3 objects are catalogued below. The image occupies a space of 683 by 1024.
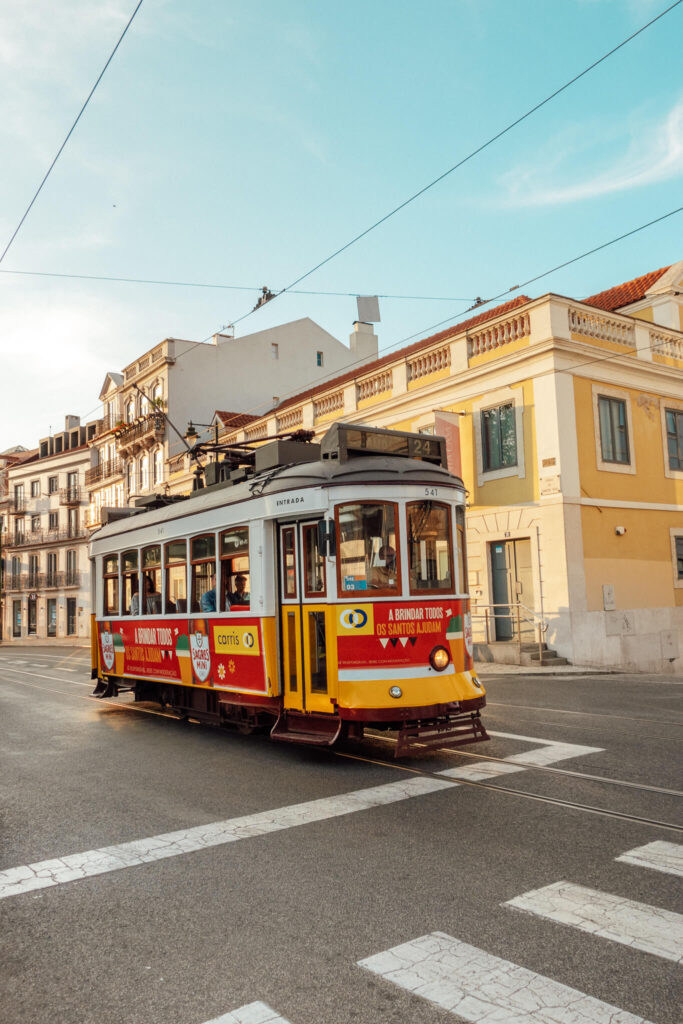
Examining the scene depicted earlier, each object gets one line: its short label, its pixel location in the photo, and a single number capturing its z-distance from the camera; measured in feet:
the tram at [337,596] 25.58
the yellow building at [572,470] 60.23
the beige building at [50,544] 173.78
